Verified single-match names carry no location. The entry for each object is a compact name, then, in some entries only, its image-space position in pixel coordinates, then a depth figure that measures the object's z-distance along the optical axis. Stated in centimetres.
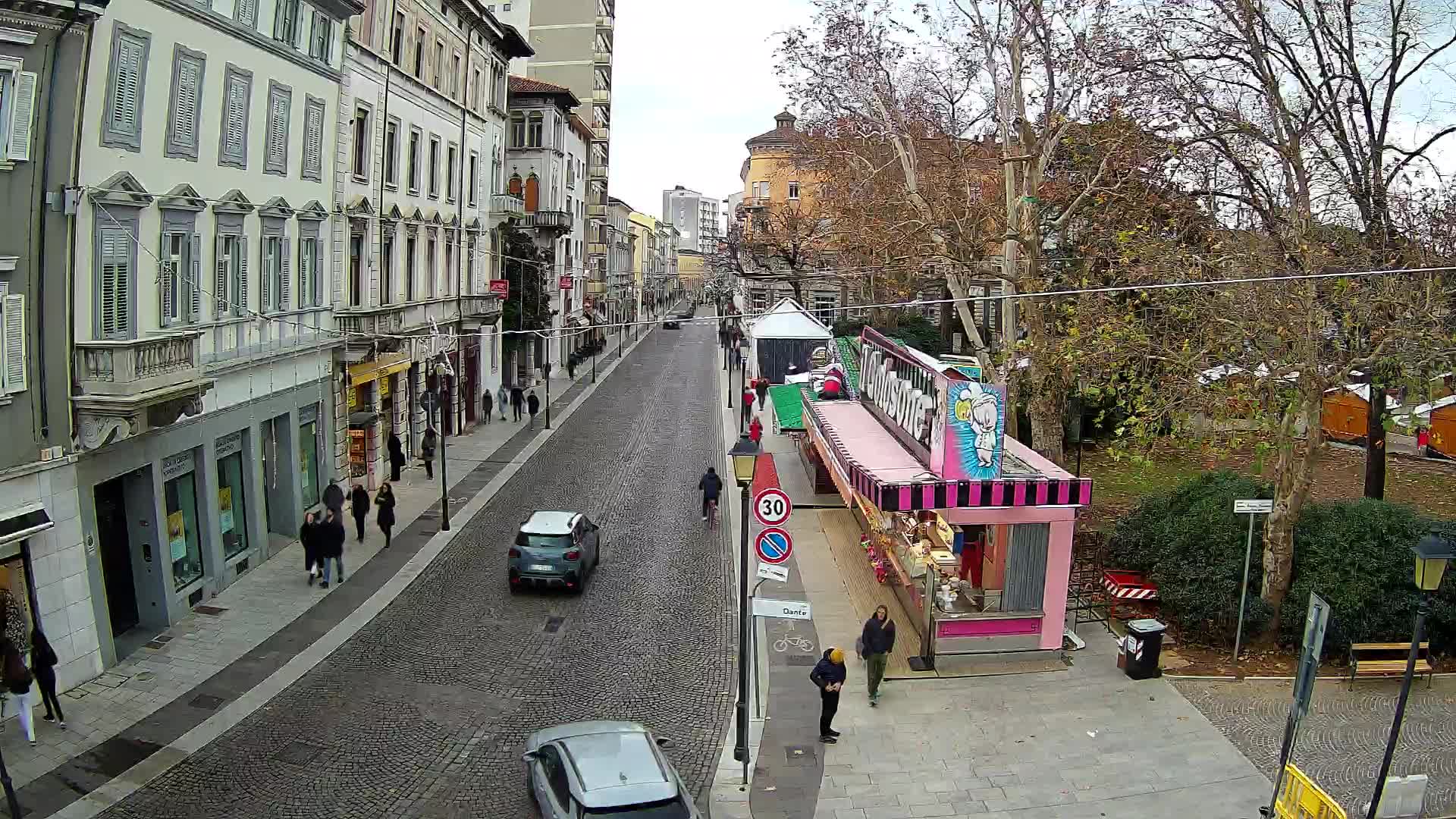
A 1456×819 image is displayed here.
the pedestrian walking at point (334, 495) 2198
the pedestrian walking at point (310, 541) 1994
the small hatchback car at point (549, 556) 1988
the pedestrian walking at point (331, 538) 2002
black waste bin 1605
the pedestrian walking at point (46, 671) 1360
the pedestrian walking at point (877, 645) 1505
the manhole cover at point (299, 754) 1321
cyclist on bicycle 2584
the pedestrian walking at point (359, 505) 2322
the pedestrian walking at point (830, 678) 1388
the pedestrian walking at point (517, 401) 4150
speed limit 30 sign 1466
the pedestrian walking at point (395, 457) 2947
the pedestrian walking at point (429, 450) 3039
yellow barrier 1063
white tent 3562
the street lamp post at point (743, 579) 1309
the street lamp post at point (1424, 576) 1116
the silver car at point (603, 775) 1020
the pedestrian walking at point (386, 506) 2308
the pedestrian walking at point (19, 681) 1291
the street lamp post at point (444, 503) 2442
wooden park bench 1578
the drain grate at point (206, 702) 1465
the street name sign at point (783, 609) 1369
